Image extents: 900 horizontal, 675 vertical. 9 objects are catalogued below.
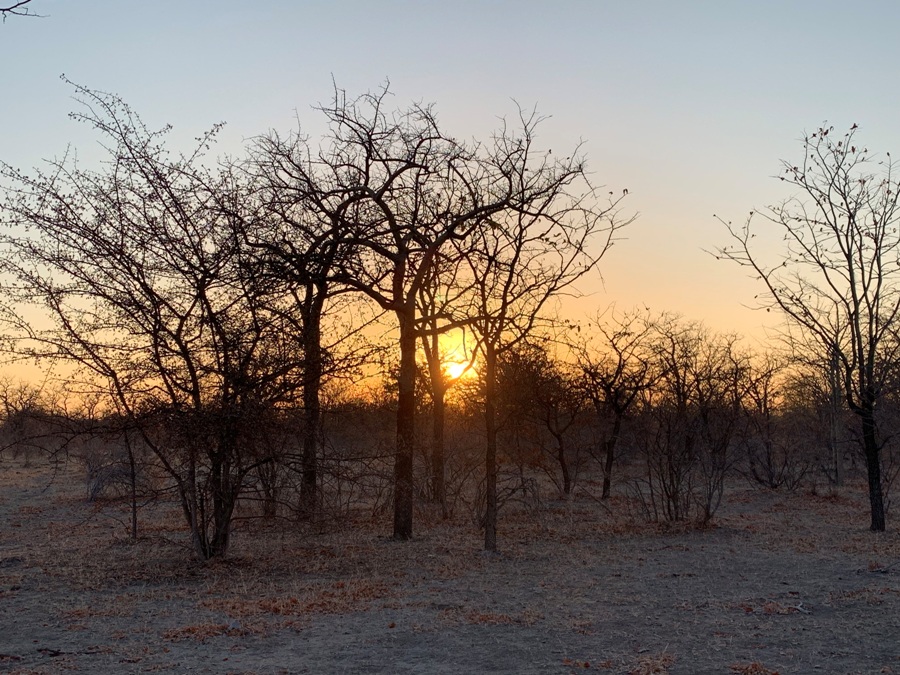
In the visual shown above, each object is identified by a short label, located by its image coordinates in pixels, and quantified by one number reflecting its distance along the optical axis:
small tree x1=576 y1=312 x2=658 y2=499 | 22.20
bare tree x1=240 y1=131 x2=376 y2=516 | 10.62
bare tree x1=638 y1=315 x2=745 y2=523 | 15.00
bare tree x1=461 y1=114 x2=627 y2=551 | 11.73
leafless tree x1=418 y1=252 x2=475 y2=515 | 13.25
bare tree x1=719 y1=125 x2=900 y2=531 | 13.72
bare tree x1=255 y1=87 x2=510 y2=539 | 12.84
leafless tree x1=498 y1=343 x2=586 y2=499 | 20.73
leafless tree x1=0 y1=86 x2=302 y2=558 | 9.90
